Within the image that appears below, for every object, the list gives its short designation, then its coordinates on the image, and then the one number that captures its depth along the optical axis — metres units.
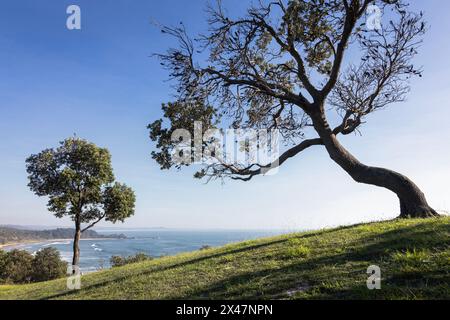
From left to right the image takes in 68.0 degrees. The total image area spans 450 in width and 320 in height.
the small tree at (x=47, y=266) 65.62
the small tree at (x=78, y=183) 32.72
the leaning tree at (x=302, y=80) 15.63
